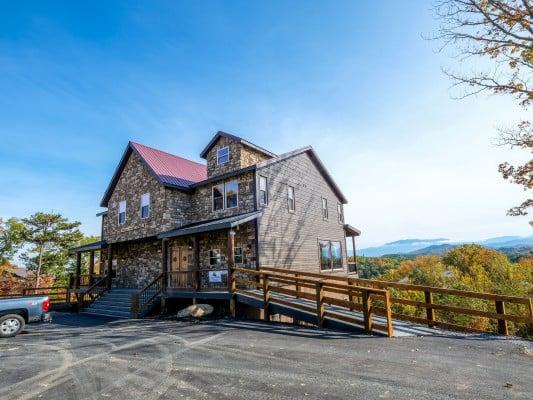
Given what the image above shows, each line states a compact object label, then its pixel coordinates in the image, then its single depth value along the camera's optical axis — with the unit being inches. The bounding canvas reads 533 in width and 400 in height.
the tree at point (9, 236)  1423.5
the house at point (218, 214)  625.9
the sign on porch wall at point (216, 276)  596.1
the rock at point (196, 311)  523.2
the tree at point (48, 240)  1453.0
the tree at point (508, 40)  370.3
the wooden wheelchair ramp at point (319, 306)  345.4
